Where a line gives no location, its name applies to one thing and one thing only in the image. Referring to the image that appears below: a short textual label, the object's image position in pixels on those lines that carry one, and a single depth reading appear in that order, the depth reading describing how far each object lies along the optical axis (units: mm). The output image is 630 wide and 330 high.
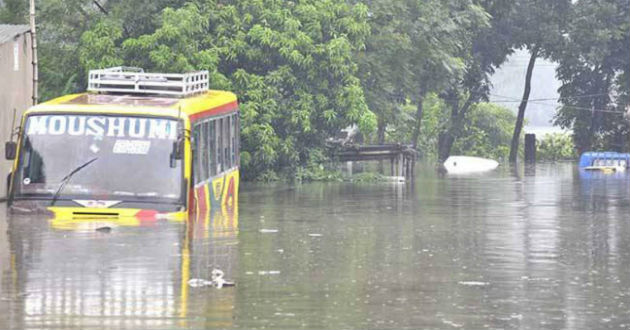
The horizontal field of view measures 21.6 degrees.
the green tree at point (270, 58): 50344
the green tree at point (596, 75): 86562
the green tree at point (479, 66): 85500
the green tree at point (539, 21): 88250
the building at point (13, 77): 36781
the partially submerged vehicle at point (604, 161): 78562
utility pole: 38719
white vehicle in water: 79894
